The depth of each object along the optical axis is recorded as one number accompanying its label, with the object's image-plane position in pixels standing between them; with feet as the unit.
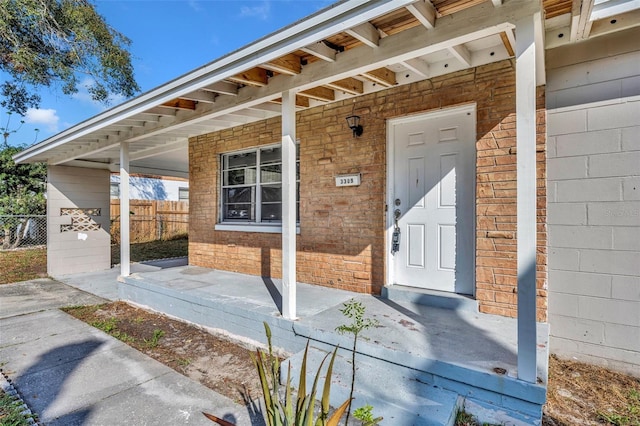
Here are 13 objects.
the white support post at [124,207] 19.48
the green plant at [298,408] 5.40
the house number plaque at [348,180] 14.64
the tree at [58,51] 26.66
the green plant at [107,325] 15.12
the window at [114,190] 54.67
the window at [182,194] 65.51
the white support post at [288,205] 11.55
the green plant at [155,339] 13.43
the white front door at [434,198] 12.46
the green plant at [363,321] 10.37
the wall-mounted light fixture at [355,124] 14.48
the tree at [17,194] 35.99
